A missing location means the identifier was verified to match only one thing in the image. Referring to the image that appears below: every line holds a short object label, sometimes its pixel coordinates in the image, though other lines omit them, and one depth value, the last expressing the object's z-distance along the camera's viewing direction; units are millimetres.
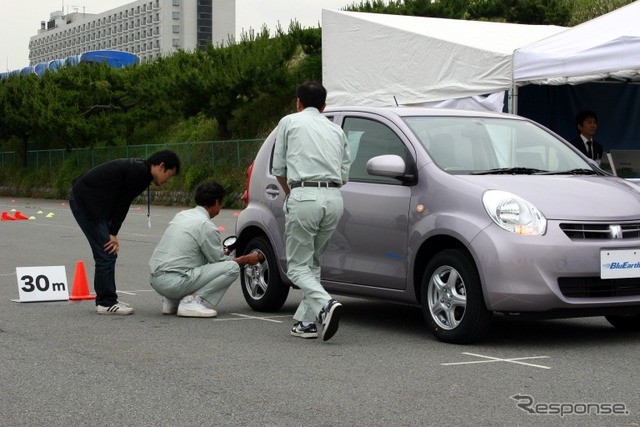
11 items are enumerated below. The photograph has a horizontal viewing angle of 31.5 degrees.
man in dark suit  12781
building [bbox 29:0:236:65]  185250
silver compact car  7492
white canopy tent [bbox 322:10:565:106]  16109
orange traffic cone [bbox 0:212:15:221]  28592
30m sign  10648
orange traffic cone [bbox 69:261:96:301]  10891
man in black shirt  9469
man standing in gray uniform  7965
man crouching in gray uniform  9398
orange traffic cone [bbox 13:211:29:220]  29494
